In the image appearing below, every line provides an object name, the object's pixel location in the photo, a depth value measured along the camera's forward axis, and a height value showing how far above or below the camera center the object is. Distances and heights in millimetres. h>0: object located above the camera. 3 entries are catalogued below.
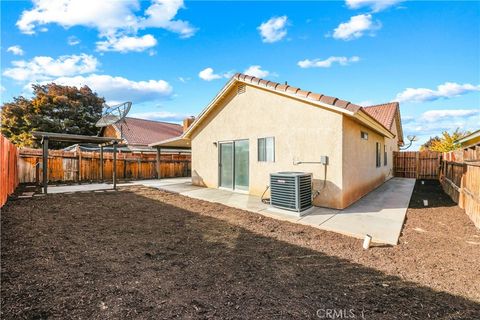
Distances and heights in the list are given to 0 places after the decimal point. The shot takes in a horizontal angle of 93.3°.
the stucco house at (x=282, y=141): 6500 +590
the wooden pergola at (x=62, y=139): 8867 +828
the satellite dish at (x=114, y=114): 14691 +2982
